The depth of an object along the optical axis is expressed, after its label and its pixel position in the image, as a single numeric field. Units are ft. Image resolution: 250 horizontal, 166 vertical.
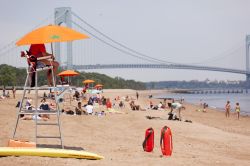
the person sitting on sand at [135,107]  79.15
